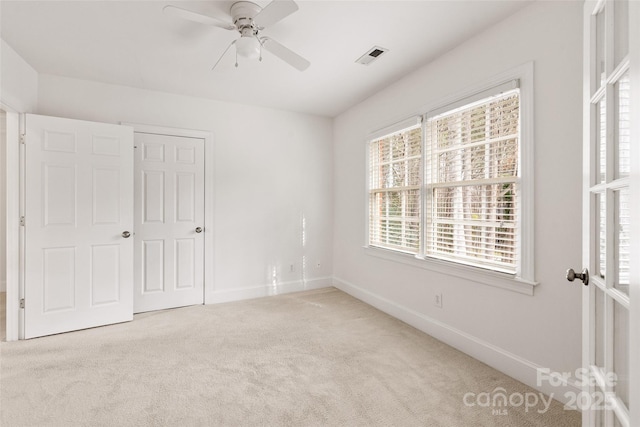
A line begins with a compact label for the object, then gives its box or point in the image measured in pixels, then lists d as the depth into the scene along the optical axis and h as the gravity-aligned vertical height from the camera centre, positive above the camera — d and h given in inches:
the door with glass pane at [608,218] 39.3 -0.6
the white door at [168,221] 139.6 -3.9
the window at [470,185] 86.4 +9.5
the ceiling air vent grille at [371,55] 105.1 +55.7
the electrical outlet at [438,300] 111.7 -31.6
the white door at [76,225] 113.4 -4.6
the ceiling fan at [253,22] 72.0 +47.5
